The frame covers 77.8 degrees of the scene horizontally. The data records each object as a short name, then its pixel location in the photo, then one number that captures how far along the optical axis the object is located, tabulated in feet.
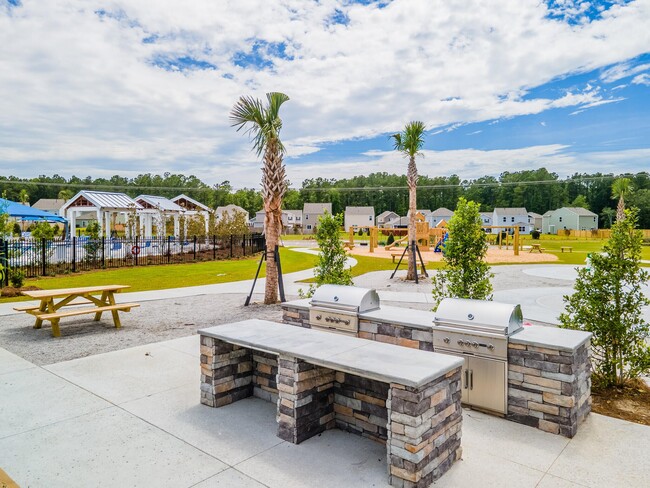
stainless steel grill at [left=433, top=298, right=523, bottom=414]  13.35
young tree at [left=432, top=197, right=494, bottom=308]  18.90
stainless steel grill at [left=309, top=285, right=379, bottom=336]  17.66
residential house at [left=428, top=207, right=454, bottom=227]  249.55
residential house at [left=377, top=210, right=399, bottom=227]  267.80
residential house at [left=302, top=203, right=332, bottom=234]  263.18
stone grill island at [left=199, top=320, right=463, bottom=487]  9.73
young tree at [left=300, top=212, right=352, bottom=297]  26.03
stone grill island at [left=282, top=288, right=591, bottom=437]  12.37
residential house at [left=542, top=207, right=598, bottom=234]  219.41
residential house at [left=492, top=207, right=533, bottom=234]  236.43
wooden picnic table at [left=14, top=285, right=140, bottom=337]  24.75
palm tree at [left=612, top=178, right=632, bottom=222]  135.44
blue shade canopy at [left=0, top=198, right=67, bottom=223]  65.10
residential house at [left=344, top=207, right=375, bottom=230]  261.65
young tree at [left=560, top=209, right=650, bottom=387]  15.72
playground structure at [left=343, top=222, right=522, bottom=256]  94.58
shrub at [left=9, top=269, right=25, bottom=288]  40.52
